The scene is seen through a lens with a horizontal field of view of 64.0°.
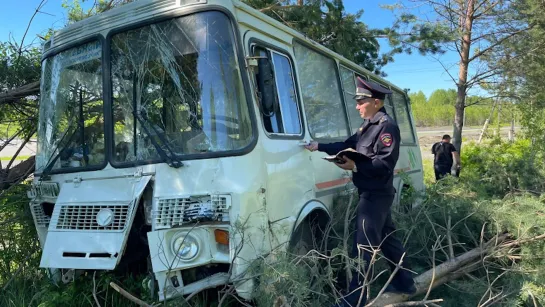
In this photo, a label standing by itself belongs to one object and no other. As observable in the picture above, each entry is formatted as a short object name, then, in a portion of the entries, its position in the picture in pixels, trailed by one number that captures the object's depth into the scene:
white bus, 3.33
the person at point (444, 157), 11.55
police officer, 3.52
